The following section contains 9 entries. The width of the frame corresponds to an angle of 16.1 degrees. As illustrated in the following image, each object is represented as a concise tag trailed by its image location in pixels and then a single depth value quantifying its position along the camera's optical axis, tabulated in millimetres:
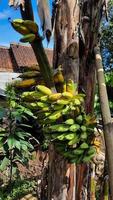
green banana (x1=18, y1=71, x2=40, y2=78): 1069
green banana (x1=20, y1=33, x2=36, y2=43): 896
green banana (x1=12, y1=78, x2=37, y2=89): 1059
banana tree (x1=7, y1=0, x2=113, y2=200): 1090
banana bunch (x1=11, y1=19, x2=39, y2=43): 901
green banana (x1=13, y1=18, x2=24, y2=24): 905
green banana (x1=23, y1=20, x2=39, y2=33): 902
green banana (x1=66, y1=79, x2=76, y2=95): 983
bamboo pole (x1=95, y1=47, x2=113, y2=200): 788
